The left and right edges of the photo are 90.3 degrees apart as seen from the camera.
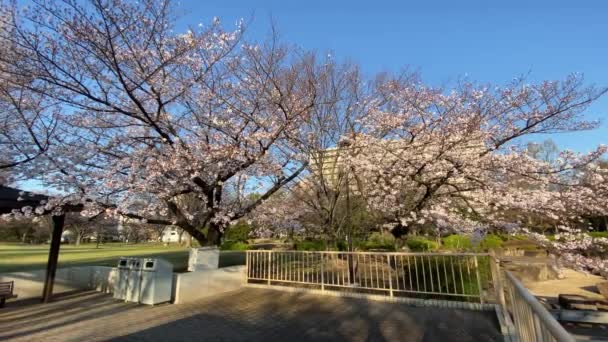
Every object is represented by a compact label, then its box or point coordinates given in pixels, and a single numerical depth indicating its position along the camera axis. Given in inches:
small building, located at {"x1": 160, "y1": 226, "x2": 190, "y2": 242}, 2190.7
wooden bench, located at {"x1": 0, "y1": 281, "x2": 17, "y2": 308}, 296.4
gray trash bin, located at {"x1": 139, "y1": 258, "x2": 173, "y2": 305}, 285.3
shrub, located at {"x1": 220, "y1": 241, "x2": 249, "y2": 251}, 890.6
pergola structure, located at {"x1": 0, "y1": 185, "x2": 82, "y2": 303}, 288.8
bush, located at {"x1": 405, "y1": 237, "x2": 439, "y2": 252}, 721.1
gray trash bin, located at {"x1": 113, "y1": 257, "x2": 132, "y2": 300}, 312.0
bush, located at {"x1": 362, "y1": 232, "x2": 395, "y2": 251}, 684.1
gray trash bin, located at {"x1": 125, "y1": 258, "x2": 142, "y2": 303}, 298.8
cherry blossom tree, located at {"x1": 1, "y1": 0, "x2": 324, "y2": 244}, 250.7
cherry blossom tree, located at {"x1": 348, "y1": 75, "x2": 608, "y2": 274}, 300.7
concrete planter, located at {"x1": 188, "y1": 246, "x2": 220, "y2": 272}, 342.6
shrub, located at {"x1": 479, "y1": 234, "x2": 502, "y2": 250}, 745.7
